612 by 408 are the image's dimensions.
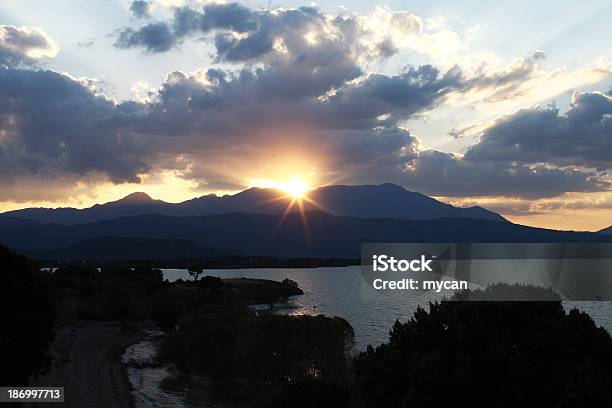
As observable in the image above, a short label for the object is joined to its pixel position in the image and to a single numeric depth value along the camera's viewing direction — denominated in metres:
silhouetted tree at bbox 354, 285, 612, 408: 23.56
